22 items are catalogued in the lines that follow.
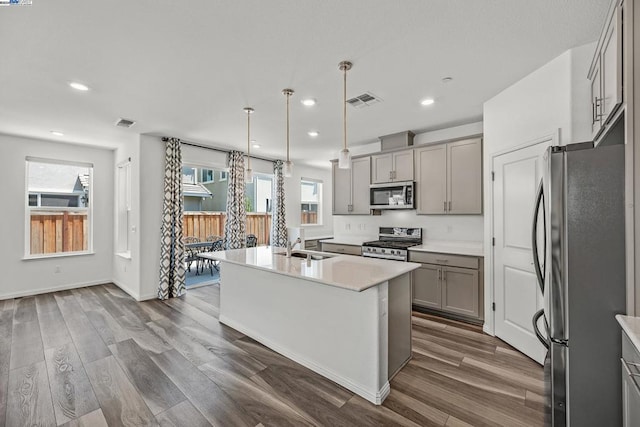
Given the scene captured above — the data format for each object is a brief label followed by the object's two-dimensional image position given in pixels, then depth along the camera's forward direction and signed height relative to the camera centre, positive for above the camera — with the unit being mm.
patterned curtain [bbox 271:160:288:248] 6203 -21
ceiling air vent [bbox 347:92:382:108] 3051 +1279
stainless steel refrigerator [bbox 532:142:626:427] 1371 -343
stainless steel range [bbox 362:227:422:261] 4020 -455
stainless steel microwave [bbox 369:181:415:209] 4266 +297
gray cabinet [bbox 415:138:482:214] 3693 +507
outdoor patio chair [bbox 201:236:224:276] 5989 -663
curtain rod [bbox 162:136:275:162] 4695 +1252
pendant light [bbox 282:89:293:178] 2900 +535
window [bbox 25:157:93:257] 4734 +132
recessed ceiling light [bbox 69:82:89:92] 2715 +1261
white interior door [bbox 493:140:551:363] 2604 -346
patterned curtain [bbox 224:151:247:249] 5410 +138
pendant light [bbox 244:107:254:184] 3261 +1263
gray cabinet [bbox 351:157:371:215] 4832 +514
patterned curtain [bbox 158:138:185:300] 4617 -252
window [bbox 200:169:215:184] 7132 +978
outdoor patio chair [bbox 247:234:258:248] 6038 -578
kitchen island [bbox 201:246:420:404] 2119 -888
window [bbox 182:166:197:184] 6923 +955
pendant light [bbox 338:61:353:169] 2383 +537
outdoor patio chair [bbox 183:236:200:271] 5965 -784
